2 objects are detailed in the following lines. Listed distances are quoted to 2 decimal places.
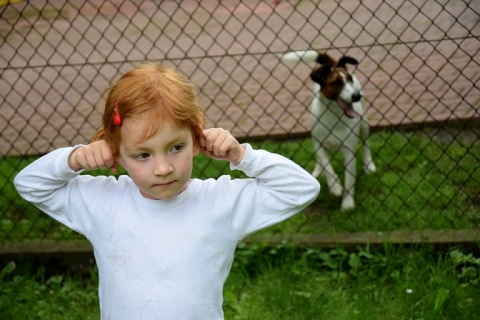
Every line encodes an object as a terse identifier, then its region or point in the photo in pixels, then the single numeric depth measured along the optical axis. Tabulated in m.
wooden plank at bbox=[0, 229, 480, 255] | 7.61
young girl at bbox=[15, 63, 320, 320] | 3.72
